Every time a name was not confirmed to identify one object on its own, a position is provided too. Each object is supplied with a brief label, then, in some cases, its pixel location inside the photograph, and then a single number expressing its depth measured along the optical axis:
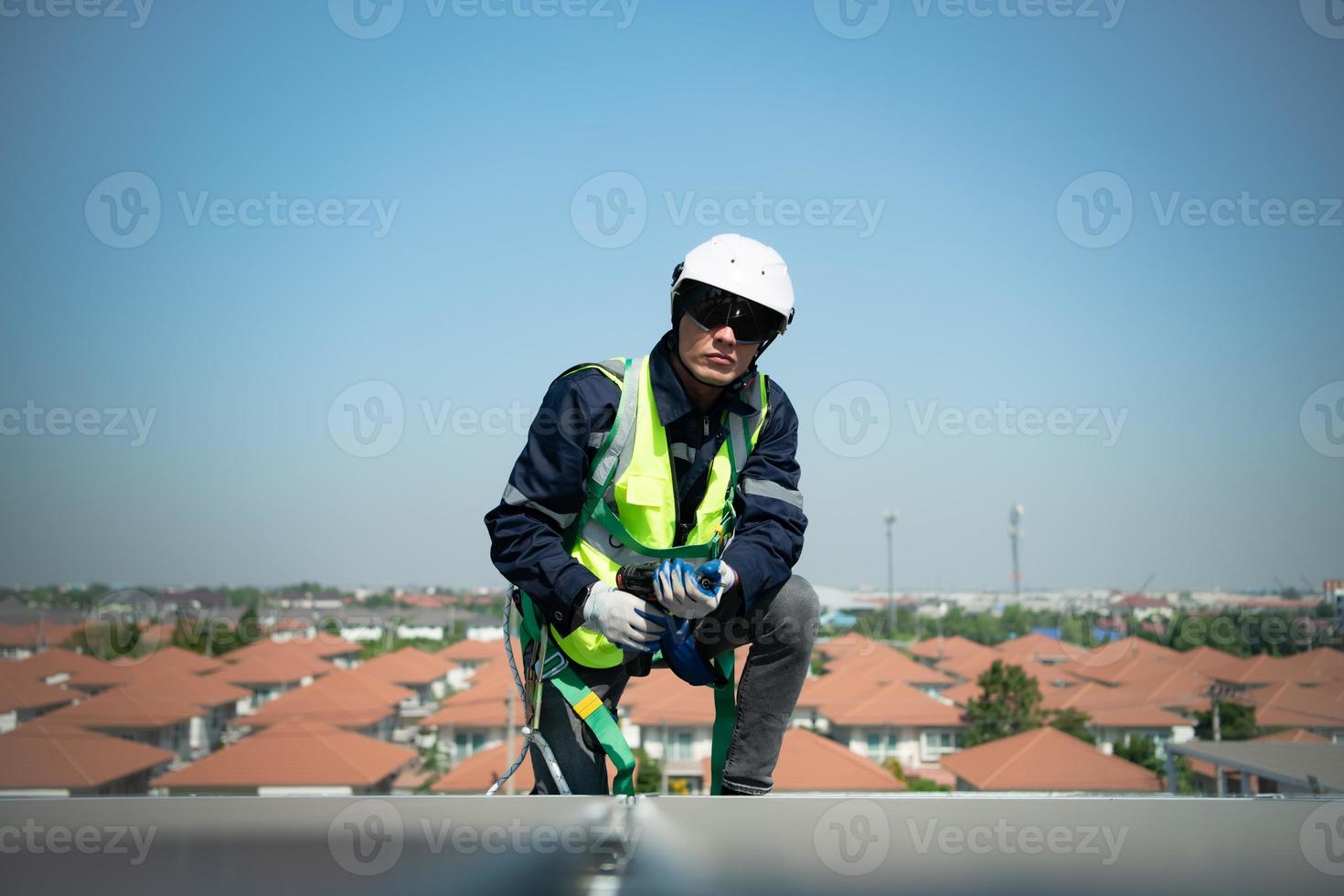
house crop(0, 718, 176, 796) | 28.34
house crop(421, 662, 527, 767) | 42.19
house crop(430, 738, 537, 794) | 31.16
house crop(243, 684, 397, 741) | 44.62
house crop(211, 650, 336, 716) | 53.88
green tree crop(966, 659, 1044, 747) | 42.50
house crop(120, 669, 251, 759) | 42.16
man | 2.17
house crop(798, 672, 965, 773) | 41.84
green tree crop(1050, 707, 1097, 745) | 42.57
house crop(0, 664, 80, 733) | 36.75
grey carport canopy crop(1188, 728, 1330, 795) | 21.39
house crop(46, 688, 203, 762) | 38.06
